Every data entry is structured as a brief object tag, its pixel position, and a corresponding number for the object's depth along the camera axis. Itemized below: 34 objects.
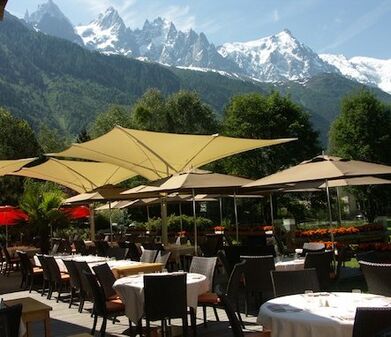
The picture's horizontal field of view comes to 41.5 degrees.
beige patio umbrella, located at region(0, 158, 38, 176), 13.82
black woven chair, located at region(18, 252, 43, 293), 10.95
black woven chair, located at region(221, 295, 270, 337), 3.92
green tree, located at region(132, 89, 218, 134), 40.44
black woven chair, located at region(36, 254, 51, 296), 9.89
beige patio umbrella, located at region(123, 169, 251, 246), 9.54
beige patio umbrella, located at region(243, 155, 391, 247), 7.69
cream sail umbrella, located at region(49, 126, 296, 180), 12.48
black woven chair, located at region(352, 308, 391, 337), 3.26
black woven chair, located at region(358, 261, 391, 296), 5.35
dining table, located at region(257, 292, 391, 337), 3.77
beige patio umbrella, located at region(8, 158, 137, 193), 16.78
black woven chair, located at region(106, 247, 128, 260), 10.30
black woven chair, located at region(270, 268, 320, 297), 5.20
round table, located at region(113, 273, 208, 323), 5.89
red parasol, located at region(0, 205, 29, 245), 16.59
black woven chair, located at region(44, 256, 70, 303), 9.36
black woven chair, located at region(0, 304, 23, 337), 3.38
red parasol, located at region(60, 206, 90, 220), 18.19
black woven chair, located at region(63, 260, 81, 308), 8.05
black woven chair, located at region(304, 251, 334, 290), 7.51
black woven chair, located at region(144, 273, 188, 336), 5.52
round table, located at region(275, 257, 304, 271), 8.07
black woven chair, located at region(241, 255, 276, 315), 7.33
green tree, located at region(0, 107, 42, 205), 40.97
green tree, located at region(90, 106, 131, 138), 45.06
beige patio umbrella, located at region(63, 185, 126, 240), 13.70
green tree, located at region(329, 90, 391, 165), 35.44
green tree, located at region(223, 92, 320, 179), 34.78
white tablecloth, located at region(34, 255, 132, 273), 8.69
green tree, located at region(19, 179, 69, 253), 16.66
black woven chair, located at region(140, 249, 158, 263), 9.15
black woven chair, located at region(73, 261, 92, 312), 7.28
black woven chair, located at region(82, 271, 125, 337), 6.20
